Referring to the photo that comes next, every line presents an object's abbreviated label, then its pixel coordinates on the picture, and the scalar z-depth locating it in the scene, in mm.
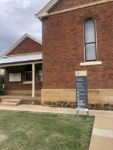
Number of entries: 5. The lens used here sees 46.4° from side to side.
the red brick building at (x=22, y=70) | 12789
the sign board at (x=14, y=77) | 13506
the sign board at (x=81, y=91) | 6125
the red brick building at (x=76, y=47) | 7742
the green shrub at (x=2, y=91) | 12922
